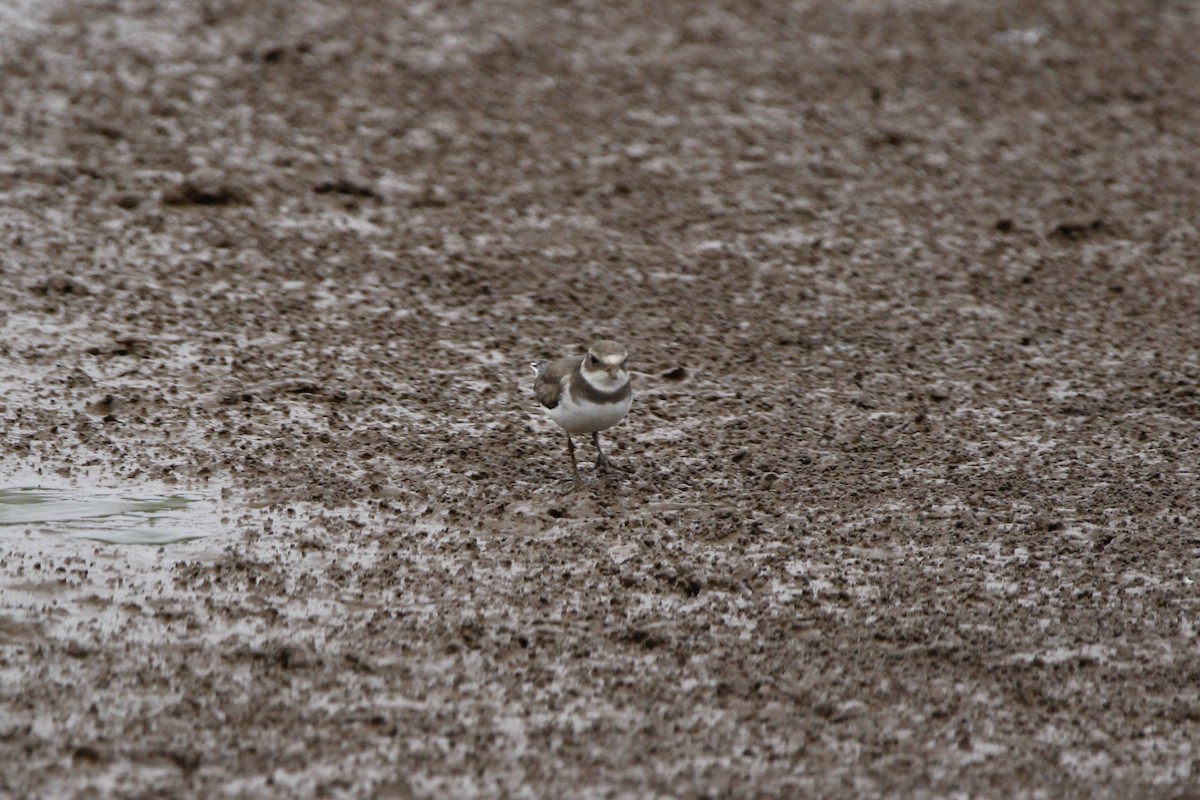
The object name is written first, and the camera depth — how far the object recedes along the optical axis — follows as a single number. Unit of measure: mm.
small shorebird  13687
